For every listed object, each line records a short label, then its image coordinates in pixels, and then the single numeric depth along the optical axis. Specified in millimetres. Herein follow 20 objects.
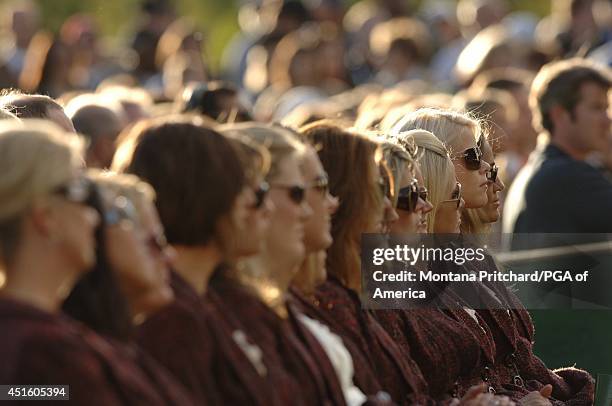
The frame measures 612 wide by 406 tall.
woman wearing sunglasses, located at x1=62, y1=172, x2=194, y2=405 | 7211
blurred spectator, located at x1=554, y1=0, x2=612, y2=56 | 28469
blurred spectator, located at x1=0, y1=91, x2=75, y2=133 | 12086
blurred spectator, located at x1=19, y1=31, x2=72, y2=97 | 22875
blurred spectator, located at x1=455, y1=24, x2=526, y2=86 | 25781
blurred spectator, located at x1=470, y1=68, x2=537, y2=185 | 21484
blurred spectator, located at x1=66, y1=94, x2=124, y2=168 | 15953
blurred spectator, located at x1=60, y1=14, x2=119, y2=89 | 27344
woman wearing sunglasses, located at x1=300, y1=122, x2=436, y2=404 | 10125
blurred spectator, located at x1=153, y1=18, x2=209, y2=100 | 25219
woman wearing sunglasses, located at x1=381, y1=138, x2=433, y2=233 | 10844
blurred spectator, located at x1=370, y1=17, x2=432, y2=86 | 30187
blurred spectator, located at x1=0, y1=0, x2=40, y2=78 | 28562
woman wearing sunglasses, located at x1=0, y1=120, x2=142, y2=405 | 6469
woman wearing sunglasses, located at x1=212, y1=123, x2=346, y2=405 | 8375
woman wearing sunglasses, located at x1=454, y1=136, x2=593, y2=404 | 12227
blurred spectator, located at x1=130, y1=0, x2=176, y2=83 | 29719
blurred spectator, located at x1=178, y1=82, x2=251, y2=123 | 16531
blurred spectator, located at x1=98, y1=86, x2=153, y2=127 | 18066
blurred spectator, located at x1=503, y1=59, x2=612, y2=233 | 16656
